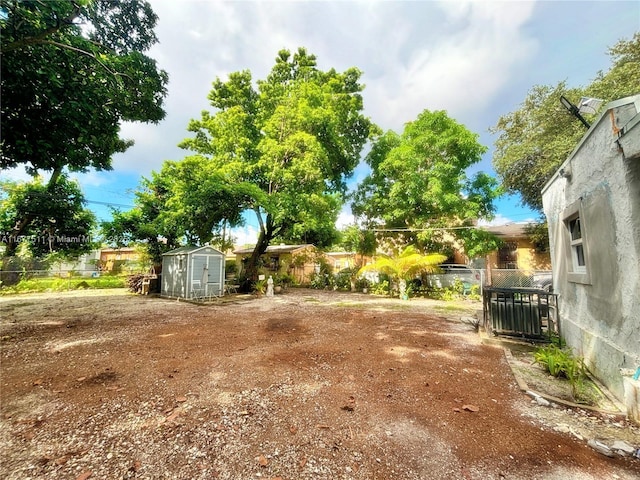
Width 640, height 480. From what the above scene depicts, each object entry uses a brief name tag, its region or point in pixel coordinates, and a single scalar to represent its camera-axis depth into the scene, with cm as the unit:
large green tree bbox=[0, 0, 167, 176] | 491
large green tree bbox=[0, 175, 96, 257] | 1645
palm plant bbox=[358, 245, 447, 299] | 1381
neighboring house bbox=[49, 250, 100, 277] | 1911
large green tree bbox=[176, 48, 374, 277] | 1449
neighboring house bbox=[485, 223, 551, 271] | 1946
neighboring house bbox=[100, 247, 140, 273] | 2503
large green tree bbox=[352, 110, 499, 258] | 1522
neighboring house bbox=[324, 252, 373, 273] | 2156
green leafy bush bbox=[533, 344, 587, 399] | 361
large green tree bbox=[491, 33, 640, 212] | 1287
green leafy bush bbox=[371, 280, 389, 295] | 1588
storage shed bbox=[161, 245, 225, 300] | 1324
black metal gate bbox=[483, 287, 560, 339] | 548
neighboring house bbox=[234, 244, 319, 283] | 2234
